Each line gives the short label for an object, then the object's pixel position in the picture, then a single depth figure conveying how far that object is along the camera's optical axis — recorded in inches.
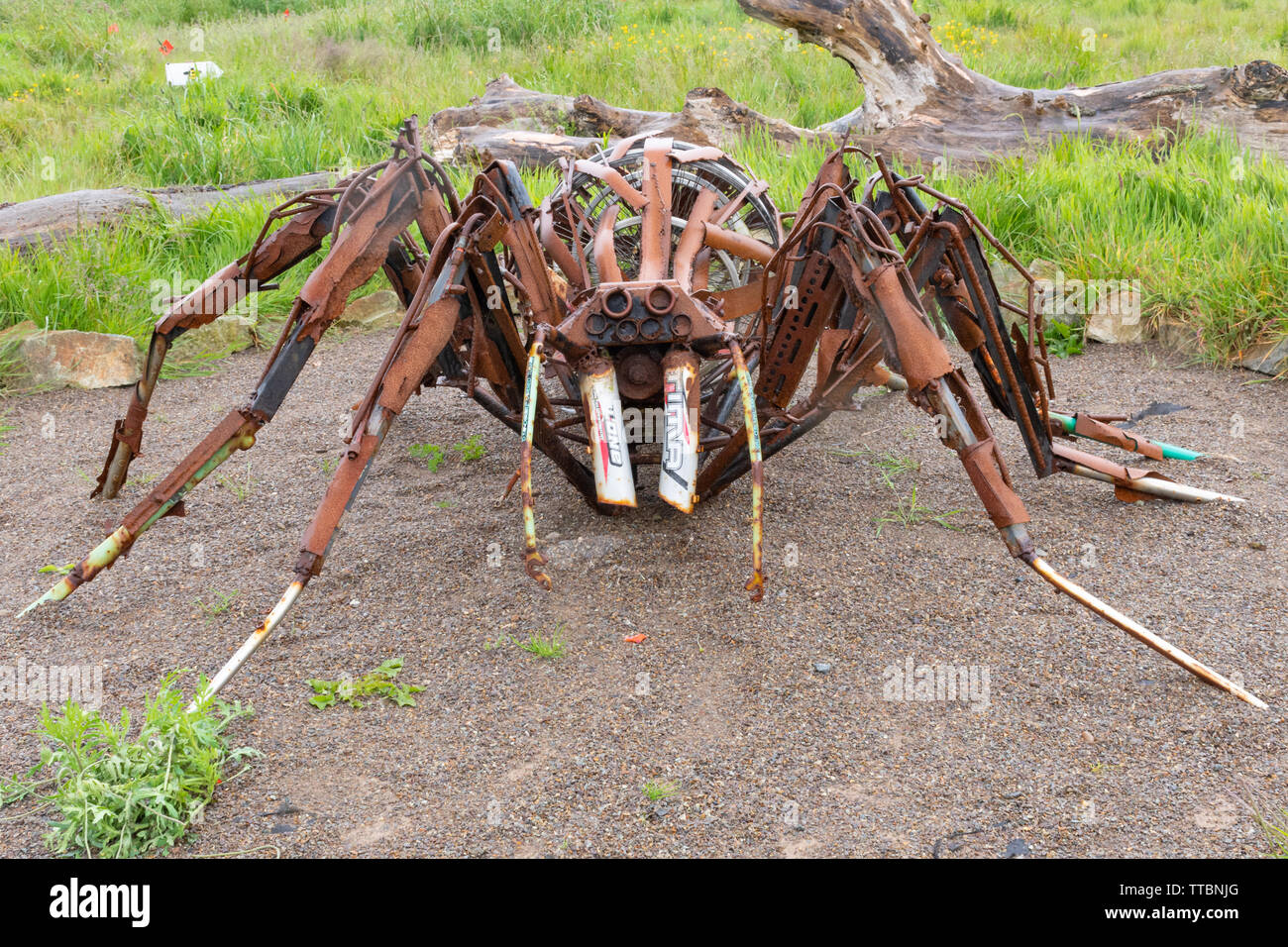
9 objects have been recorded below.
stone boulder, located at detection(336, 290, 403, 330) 252.2
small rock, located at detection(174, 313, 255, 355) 239.6
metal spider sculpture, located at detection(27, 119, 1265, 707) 104.3
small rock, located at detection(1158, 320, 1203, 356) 209.2
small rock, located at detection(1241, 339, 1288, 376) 194.9
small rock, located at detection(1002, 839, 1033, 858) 92.5
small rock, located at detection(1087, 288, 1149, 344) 217.2
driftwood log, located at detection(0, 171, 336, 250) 246.5
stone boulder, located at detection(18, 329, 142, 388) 220.1
